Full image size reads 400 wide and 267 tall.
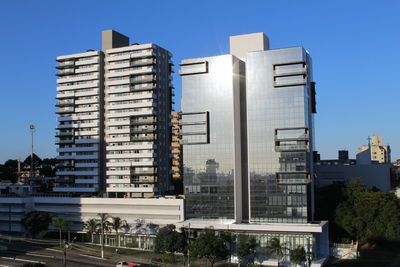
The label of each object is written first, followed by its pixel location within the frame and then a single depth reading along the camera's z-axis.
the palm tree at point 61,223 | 102.31
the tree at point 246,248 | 84.81
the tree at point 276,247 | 85.69
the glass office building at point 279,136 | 93.50
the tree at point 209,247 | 81.81
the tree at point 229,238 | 86.65
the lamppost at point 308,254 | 86.79
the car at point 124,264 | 83.41
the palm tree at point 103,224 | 102.82
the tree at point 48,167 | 187.00
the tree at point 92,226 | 104.78
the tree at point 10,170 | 176.38
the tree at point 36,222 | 114.38
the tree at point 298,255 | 83.62
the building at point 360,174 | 139.38
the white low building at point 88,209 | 109.94
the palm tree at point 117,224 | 107.29
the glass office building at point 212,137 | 99.12
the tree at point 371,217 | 99.19
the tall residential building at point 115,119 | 129.25
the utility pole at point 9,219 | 128.00
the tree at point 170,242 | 87.00
